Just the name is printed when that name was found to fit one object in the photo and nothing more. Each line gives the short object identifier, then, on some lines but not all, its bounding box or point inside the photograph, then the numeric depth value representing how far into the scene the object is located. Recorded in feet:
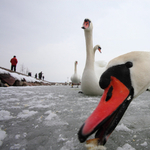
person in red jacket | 35.76
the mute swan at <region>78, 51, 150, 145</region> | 1.90
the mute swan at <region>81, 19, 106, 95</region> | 10.05
